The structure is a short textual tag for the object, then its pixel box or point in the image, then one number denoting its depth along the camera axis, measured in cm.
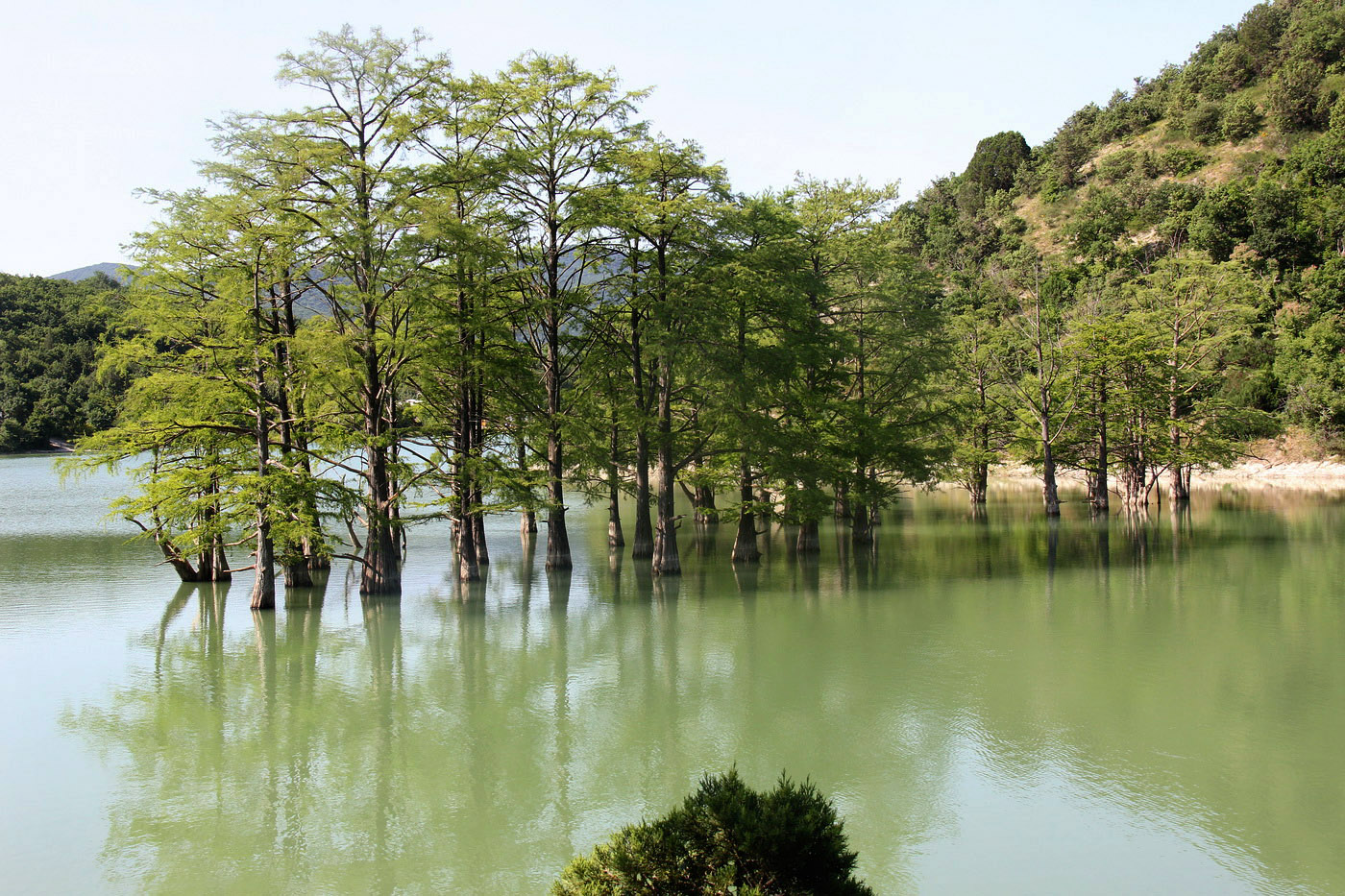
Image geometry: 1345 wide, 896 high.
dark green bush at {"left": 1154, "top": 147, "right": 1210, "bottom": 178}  8275
